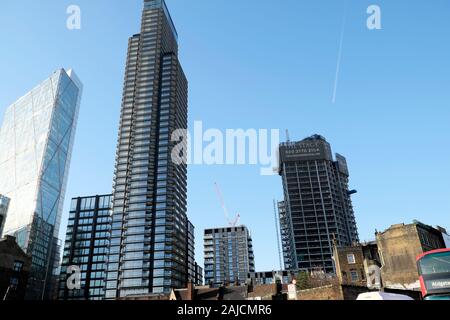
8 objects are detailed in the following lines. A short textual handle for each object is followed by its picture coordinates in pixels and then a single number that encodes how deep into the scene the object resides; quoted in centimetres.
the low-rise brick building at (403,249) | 5109
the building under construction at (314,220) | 18212
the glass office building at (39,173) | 15900
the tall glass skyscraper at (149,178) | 13675
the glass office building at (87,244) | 15762
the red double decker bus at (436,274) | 1812
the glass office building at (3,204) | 10545
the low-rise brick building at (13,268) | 6081
